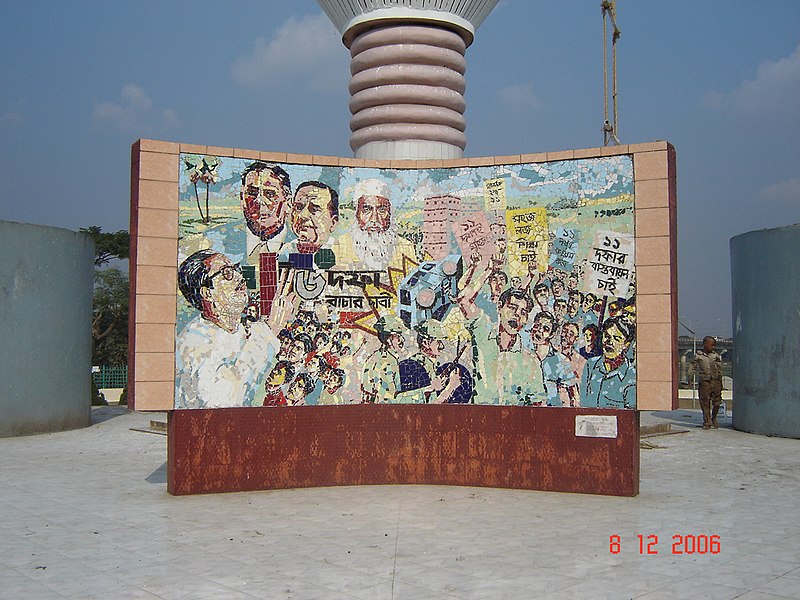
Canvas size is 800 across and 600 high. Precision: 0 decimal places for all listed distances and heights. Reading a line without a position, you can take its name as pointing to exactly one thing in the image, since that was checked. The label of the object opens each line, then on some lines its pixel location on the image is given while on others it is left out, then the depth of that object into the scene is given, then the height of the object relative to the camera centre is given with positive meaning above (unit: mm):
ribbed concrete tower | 15172 +4590
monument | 11172 +202
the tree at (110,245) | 39375 +3823
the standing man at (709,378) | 18688 -1052
